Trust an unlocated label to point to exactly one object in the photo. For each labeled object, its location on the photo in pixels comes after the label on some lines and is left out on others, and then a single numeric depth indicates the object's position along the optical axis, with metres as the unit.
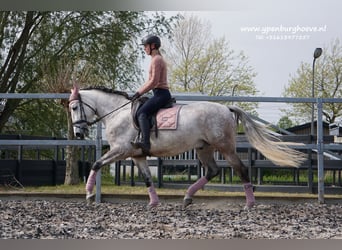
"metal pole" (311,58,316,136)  12.97
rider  8.32
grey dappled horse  8.41
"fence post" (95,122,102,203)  9.51
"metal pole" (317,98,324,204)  9.47
